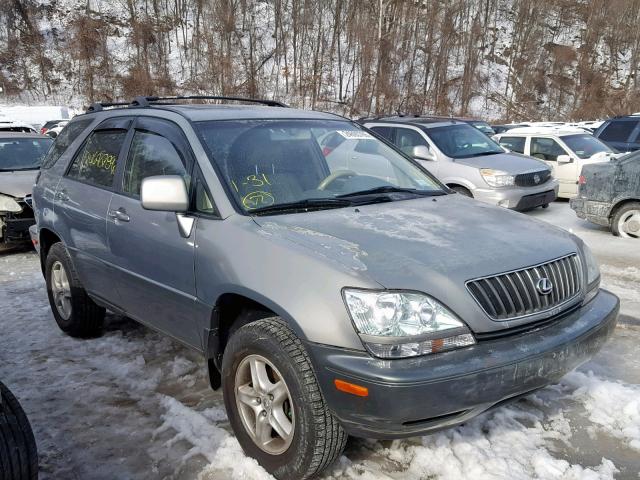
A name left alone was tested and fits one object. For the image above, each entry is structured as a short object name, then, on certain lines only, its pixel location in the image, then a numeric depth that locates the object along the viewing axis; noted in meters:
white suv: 11.53
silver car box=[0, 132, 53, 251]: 7.64
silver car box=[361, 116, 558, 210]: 9.02
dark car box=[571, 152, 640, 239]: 8.02
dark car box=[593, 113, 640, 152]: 12.87
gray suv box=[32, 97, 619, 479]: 2.32
